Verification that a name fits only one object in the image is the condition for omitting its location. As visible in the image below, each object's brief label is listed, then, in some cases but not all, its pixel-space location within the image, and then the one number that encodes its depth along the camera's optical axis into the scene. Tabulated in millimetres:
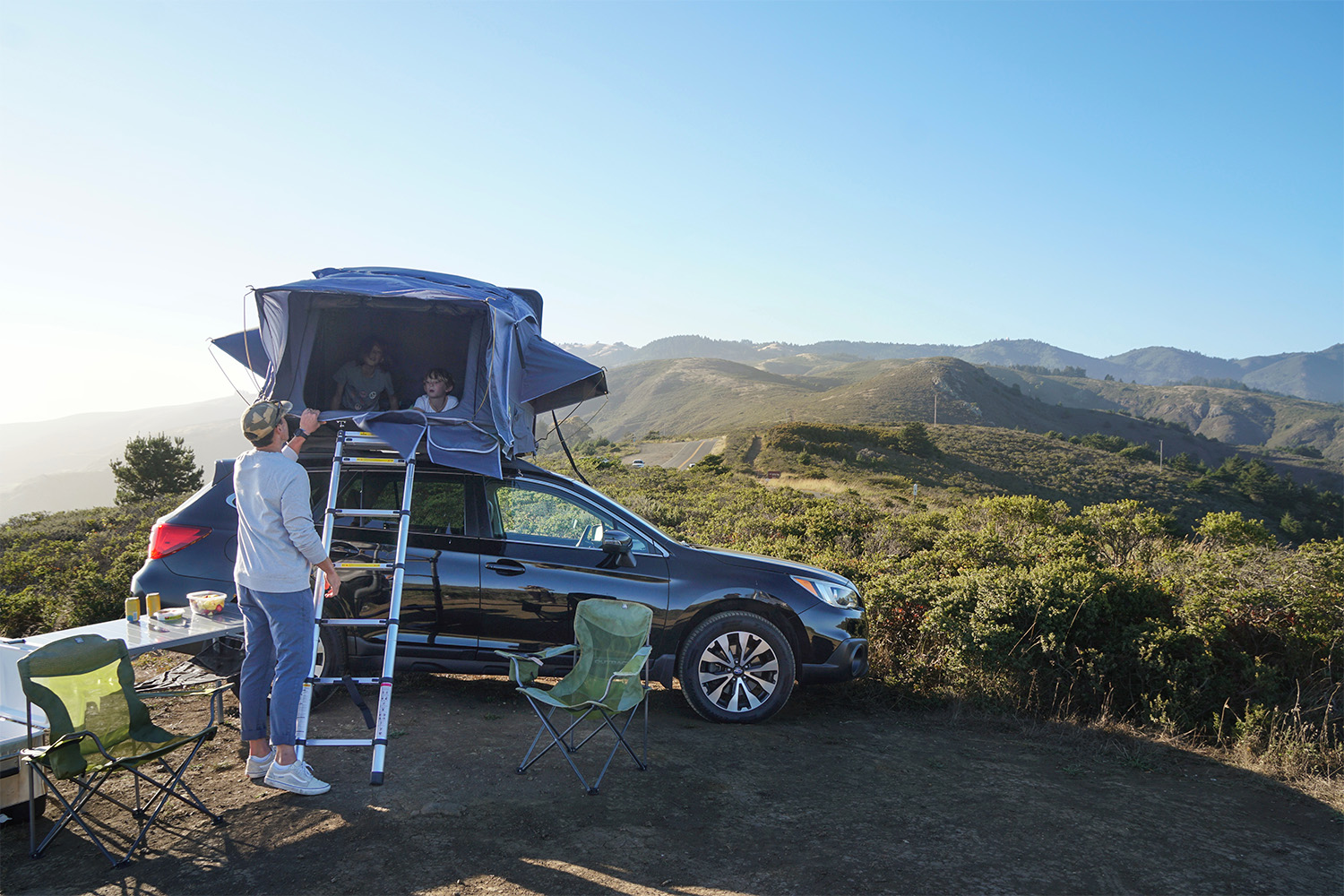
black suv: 5500
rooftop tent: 5488
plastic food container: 4832
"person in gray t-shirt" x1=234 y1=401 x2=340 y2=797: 4168
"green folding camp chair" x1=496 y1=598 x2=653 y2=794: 4680
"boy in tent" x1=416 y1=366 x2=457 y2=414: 6086
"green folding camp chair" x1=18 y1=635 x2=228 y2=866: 3551
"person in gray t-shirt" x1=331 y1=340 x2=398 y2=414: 6625
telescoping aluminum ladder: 4461
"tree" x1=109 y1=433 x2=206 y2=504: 34406
